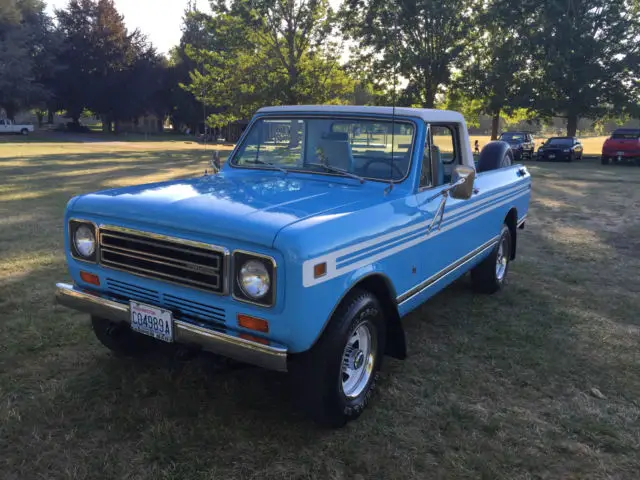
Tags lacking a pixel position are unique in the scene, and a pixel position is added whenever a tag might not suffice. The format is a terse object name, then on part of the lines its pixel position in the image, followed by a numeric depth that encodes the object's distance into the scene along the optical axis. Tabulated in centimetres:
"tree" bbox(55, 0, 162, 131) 5056
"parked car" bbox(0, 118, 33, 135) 4534
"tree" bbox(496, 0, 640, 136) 3195
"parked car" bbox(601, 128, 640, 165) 2627
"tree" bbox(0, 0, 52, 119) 4388
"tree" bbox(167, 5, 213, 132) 5576
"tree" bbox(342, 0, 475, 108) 2966
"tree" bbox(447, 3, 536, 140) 3275
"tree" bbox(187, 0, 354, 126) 2469
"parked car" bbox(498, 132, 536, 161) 3009
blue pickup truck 280
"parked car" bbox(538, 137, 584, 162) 2877
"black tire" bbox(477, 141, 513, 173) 654
